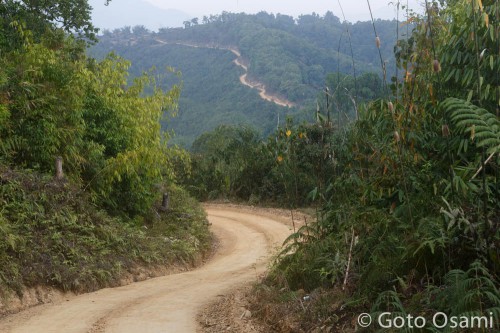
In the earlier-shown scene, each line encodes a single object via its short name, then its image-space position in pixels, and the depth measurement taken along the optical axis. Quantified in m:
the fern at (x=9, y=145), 13.24
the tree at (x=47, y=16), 18.77
